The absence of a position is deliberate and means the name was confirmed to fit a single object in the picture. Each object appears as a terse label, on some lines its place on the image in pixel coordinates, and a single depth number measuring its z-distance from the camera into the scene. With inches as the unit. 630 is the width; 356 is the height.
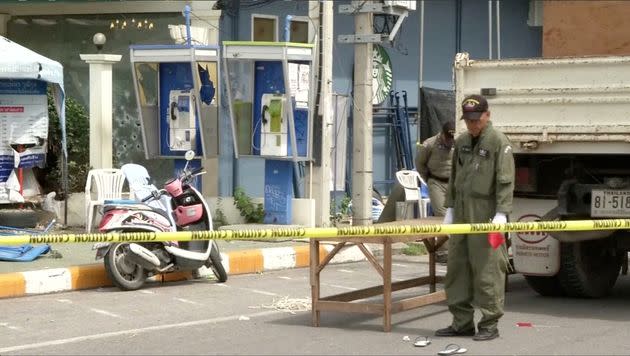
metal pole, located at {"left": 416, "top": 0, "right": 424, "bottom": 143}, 797.2
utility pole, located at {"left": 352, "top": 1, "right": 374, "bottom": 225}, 610.2
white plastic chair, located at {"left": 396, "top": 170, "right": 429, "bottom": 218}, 618.5
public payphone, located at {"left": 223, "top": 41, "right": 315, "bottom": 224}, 611.5
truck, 384.8
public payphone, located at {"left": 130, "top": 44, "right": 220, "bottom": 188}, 620.1
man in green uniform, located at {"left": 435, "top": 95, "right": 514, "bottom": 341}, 334.3
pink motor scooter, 440.1
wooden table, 351.9
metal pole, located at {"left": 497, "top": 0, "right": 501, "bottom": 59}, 817.5
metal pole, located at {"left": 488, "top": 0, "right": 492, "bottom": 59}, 820.6
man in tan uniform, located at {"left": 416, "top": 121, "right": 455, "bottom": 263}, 547.5
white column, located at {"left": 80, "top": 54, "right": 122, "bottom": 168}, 644.7
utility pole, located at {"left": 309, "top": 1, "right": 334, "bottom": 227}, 611.8
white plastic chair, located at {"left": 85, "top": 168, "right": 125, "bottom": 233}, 608.1
